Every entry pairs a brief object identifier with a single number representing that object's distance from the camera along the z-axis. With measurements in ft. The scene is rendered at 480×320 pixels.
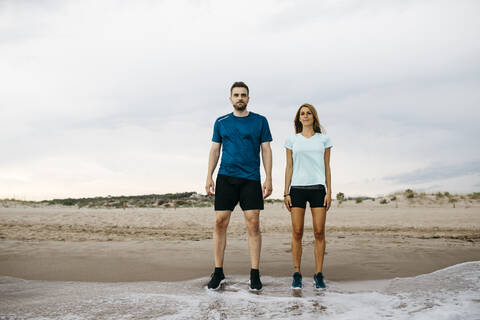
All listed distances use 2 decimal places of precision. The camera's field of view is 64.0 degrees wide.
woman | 14.52
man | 14.67
